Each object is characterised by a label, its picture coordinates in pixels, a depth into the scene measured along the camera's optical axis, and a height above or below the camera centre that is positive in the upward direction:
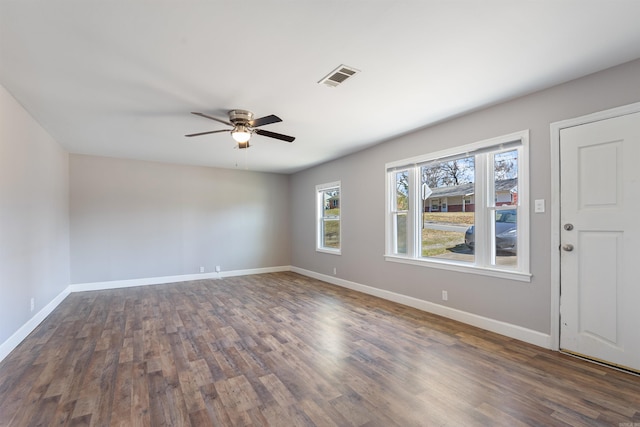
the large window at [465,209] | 3.04 +0.03
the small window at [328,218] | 5.94 -0.13
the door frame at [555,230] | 2.68 -0.20
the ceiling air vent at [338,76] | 2.42 +1.22
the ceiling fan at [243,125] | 3.23 +1.01
